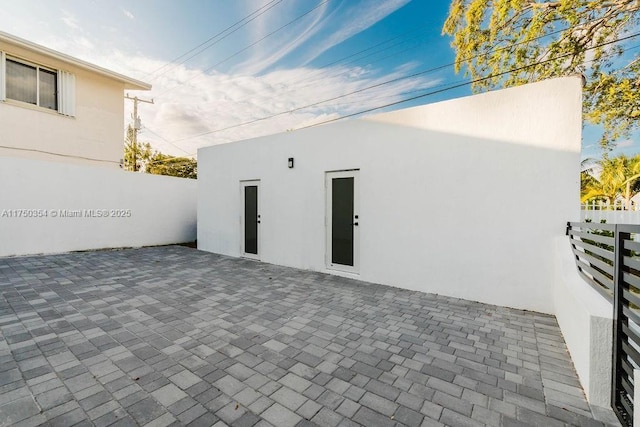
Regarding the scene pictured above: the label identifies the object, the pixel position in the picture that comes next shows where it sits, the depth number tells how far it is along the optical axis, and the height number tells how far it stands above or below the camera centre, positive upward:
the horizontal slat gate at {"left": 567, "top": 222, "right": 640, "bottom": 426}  1.73 -0.66
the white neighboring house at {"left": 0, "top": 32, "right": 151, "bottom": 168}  9.03 +3.67
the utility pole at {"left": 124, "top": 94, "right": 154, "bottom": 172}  18.30 +6.41
